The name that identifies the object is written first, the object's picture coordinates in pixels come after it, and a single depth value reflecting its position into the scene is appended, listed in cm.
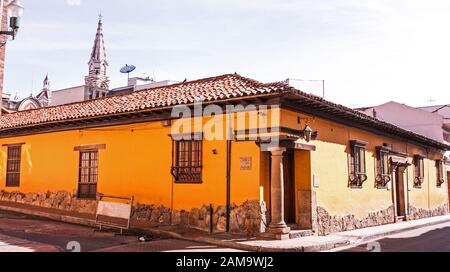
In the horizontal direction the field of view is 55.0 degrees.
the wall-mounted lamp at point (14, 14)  1020
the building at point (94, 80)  4498
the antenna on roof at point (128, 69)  4838
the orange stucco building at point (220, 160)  1119
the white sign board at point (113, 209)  1164
